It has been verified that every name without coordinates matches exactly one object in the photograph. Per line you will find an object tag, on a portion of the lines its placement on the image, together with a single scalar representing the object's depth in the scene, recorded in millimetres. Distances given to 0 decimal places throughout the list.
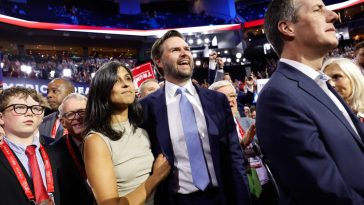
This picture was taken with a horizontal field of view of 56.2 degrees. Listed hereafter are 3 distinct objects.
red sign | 5004
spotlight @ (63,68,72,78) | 14912
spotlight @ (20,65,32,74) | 14558
